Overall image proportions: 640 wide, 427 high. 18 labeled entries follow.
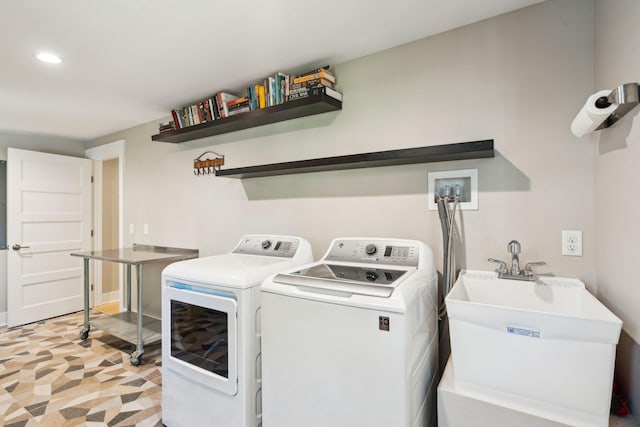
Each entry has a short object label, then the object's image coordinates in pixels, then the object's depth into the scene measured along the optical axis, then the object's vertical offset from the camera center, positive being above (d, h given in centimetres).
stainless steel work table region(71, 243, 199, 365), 272 -92
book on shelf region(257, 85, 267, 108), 239 +81
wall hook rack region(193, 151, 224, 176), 294 +42
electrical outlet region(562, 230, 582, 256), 158 -15
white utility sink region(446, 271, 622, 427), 106 -50
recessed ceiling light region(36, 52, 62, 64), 209 +98
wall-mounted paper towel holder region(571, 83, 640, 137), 107 +36
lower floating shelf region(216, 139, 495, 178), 162 +29
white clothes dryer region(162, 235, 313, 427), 161 -67
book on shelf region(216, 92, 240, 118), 262 +88
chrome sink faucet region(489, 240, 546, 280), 159 -28
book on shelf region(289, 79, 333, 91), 212 +82
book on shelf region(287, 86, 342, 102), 208 +76
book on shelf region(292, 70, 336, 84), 213 +87
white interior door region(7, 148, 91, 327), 370 -24
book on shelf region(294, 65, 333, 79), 217 +94
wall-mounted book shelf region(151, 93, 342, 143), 212 +68
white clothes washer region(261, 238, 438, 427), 121 -54
